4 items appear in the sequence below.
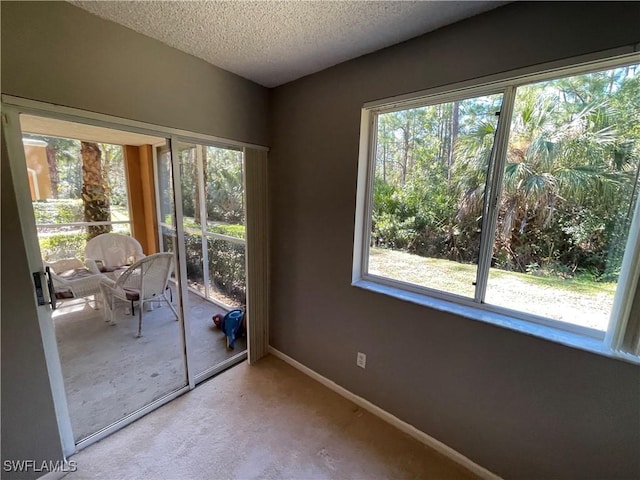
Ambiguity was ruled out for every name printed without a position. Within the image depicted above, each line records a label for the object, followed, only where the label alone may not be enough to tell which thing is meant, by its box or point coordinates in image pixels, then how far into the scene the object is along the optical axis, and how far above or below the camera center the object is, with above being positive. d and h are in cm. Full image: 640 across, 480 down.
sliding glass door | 207 -46
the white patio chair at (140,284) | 213 -81
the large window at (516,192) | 108 +6
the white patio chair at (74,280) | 164 -65
